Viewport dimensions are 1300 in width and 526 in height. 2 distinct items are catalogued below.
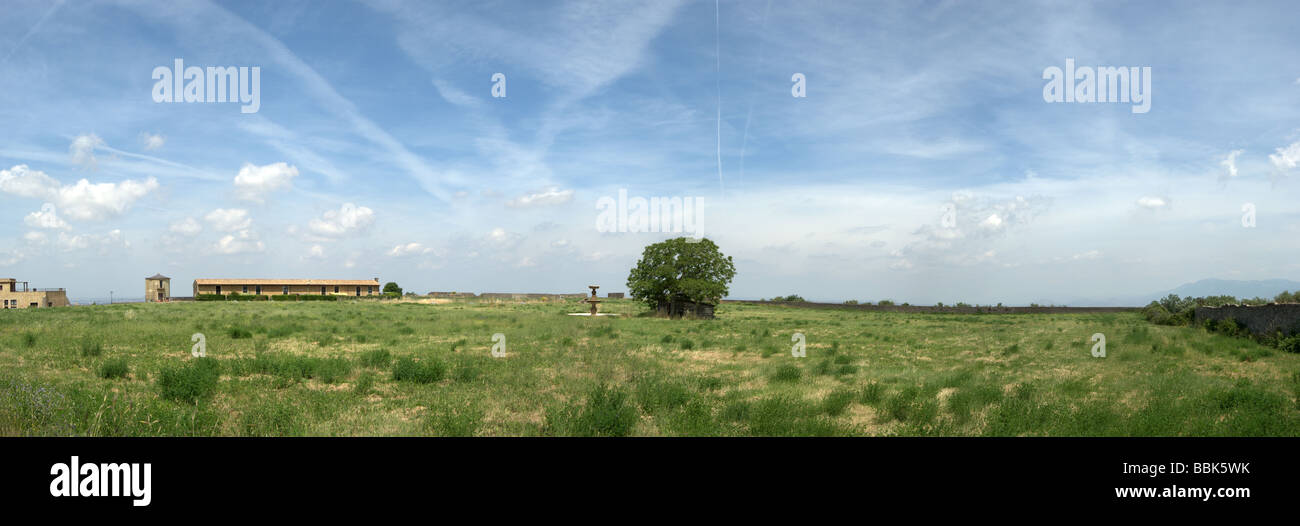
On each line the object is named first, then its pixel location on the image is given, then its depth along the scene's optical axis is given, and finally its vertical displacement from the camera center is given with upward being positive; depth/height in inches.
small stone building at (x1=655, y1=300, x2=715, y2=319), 1627.7 -77.2
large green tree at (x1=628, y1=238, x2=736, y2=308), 1611.7 +24.4
